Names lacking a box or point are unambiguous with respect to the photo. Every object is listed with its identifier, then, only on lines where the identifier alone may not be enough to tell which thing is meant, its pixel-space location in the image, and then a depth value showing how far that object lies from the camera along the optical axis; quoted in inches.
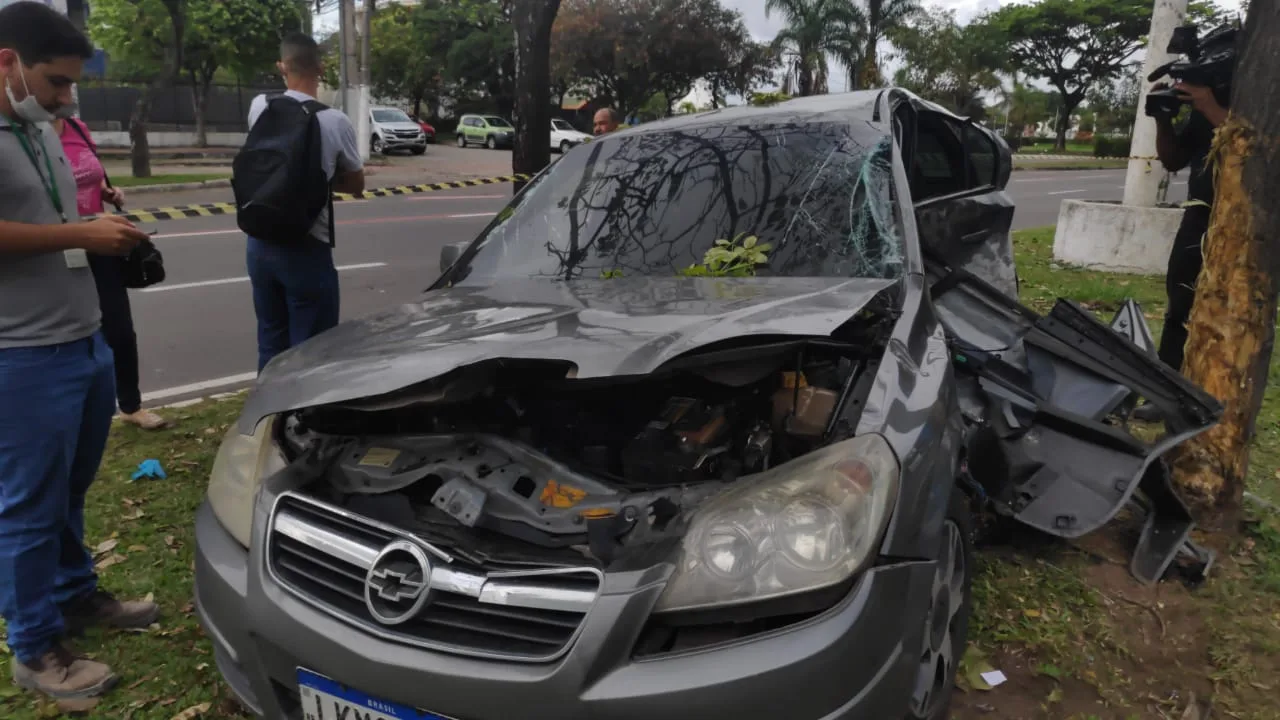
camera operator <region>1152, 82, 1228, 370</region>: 155.6
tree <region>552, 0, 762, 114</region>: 1440.7
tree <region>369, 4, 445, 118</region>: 1614.2
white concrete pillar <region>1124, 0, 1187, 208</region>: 348.2
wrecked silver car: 64.4
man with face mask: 87.9
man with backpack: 148.3
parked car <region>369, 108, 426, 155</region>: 1104.2
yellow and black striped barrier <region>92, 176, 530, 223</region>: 300.2
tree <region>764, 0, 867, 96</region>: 1316.4
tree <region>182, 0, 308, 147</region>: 926.4
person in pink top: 150.0
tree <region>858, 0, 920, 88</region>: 1311.5
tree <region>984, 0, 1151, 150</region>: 1956.2
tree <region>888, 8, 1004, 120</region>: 1531.7
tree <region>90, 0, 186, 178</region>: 707.4
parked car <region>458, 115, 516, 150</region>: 1385.3
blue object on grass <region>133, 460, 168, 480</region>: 161.3
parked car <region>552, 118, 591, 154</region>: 1193.4
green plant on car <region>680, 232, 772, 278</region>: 106.7
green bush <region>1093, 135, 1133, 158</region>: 1601.9
